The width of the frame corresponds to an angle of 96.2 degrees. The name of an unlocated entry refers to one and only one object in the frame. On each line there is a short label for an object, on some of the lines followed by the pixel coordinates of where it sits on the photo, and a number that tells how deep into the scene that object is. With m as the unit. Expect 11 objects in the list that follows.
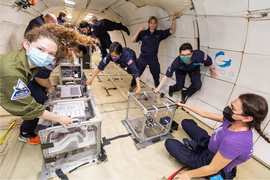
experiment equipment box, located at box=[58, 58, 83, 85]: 3.09
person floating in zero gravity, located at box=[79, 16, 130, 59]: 3.59
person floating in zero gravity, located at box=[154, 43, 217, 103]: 2.23
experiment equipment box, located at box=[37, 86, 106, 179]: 1.22
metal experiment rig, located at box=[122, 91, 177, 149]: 1.84
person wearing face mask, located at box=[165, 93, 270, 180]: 1.02
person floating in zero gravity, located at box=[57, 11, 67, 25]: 3.69
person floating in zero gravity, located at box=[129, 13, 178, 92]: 2.92
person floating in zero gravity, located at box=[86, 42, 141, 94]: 2.31
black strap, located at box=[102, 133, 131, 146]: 1.79
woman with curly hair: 0.92
